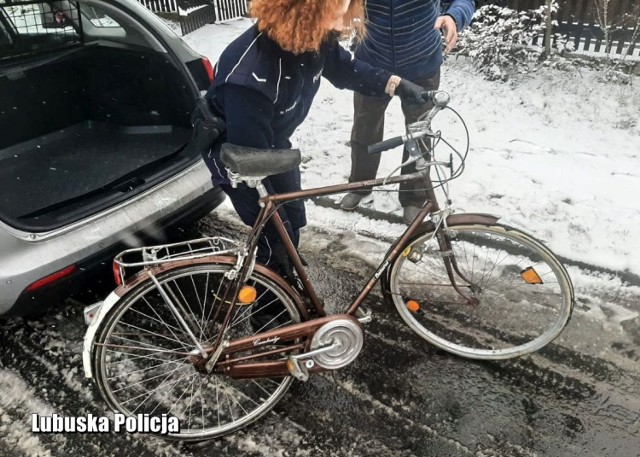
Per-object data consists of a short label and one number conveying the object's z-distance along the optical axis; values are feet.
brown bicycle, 6.80
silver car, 8.07
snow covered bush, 19.84
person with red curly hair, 6.37
